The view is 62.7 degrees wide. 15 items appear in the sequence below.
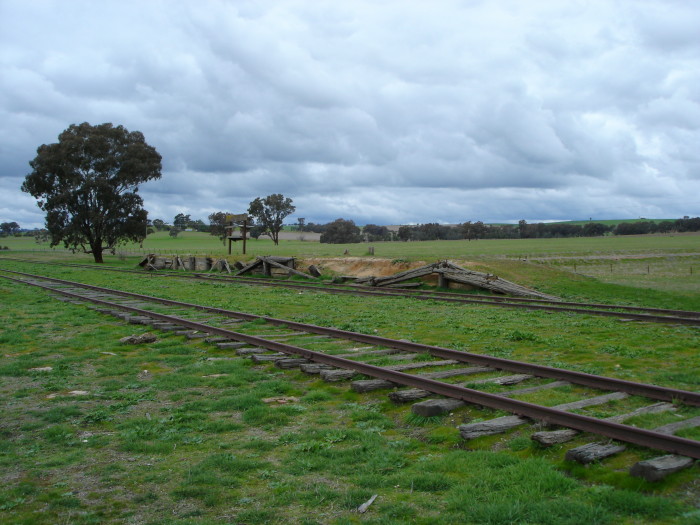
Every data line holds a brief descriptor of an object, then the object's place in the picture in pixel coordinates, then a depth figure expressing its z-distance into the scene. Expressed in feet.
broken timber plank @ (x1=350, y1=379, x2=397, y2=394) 25.96
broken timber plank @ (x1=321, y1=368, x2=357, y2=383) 28.02
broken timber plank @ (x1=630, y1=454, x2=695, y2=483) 15.17
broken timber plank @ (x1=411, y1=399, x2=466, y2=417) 21.84
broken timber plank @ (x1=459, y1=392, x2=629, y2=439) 19.26
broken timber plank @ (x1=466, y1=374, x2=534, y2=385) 25.99
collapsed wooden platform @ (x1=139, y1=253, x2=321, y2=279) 112.78
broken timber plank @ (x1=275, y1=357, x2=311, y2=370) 31.24
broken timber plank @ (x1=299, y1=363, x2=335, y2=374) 29.50
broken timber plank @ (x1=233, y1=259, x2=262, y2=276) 115.98
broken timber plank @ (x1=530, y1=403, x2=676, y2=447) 18.07
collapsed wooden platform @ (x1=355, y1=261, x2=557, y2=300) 72.90
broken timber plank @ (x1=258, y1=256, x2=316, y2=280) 107.43
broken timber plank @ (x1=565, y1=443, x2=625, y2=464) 16.67
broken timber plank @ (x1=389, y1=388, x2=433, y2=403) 23.88
